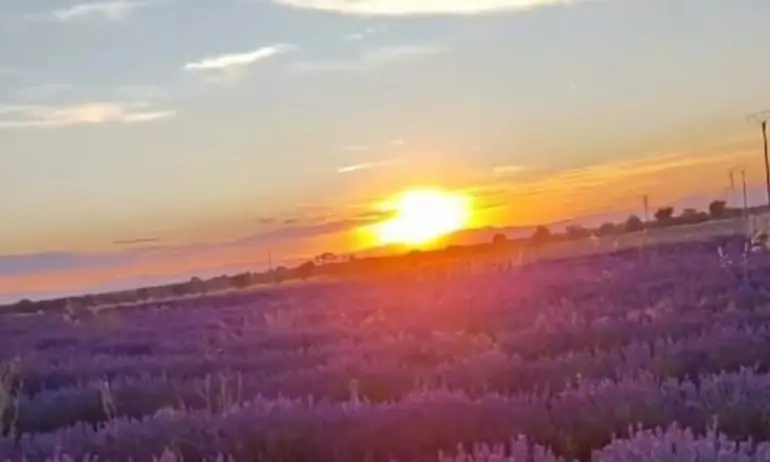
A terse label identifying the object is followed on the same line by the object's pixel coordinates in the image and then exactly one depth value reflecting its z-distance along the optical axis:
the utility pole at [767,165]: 48.00
